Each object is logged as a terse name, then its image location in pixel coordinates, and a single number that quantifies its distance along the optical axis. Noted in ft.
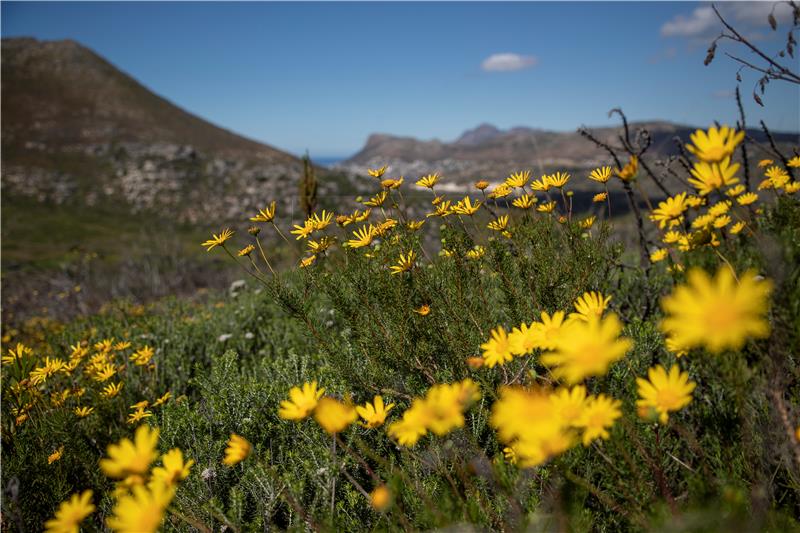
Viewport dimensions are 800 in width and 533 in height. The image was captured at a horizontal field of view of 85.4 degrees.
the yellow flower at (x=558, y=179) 8.72
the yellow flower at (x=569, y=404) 4.11
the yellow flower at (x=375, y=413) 5.52
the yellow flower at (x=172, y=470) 4.50
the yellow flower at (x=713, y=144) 4.43
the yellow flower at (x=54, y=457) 8.19
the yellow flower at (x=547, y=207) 8.63
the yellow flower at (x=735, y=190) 8.54
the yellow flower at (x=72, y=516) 4.40
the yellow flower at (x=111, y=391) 9.87
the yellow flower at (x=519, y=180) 9.03
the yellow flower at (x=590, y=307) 5.46
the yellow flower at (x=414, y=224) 8.64
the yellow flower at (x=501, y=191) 8.70
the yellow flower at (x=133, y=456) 4.28
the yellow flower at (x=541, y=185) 8.57
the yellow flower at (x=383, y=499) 4.27
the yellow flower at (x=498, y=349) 5.64
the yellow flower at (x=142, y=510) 3.98
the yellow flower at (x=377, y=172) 9.62
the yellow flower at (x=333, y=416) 4.72
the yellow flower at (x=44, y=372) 9.65
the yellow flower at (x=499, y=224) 9.19
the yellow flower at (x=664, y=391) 4.24
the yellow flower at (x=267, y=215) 8.86
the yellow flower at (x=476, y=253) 8.62
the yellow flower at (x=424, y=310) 8.18
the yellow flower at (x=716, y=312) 3.25
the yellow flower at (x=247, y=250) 8.34
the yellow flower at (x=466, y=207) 8.56
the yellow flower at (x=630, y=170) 5.16
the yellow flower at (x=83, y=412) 9.39
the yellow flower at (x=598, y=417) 4.02
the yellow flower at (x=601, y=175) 7.94
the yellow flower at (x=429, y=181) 9.71
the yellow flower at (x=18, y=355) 9.63
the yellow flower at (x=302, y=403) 5.21
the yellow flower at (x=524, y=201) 9.02
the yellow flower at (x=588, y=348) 3.61
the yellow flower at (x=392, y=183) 8.98
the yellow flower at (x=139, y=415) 9.16
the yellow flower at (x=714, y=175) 4.70
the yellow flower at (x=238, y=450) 4.88
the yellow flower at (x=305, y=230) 8.80
